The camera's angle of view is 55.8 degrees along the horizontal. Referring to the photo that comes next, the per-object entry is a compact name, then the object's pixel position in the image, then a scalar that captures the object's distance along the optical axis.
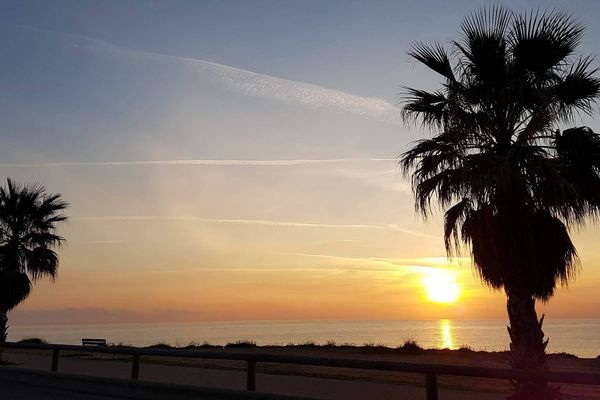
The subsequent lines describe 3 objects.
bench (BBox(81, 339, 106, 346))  30.73
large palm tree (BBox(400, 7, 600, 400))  11.96
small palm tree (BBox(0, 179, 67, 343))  27.20
